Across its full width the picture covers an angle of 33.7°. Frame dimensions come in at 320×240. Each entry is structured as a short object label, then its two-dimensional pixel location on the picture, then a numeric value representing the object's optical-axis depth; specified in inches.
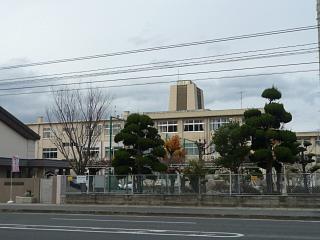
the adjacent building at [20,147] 1855.3
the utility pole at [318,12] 962.3
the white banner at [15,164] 1322.6
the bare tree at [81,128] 1670.8
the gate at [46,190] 1349.7
